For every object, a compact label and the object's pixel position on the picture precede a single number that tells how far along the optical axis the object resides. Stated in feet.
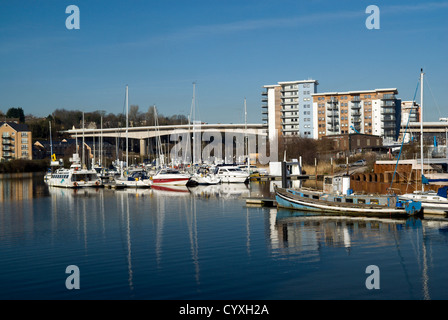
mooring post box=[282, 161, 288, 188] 134.51
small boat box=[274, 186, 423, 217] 107.59
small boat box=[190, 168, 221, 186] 231.71
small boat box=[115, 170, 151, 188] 221.66
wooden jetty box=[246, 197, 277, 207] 139.44
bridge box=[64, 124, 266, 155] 452.96
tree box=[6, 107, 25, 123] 629.92
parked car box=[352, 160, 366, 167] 241.70
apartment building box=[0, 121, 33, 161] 470.80
